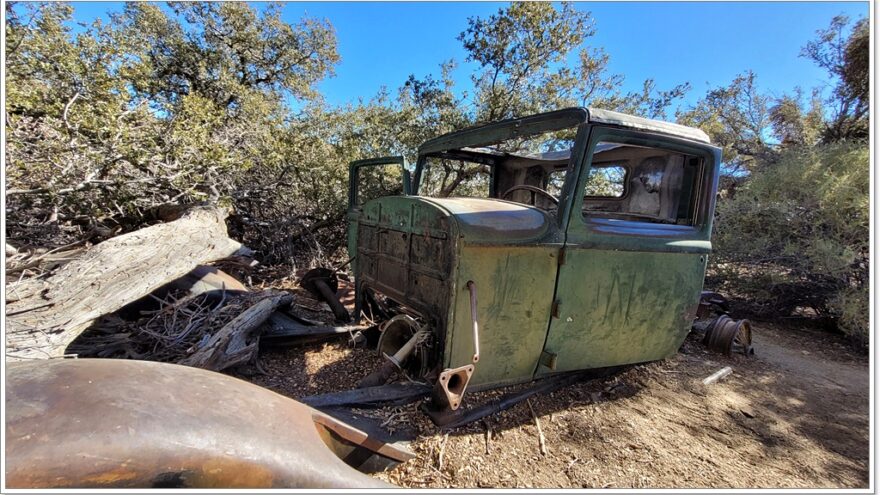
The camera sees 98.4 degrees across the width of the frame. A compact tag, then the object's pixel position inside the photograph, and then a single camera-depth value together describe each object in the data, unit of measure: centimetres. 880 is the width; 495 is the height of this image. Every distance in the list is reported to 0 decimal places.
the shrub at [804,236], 549
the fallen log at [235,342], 290
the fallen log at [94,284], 262
